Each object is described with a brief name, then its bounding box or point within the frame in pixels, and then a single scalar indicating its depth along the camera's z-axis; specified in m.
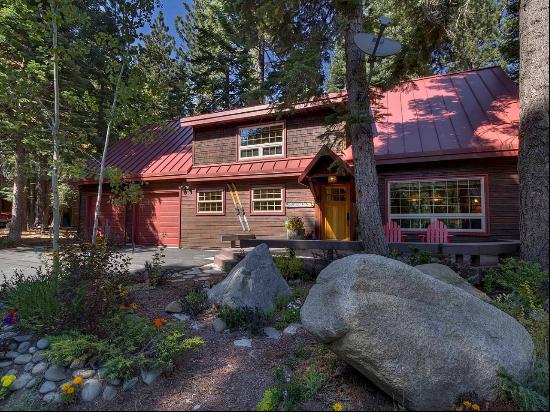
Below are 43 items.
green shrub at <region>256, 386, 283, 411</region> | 2.71
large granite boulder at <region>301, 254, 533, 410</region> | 2.64
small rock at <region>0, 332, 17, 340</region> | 3.92
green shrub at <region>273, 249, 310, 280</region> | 7.10
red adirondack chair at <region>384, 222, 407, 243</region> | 9.62
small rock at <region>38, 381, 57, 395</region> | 3.16
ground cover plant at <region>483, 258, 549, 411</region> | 2.58
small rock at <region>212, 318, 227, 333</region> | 4.53
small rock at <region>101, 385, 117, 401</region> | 3.05
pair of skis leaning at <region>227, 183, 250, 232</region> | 12.79
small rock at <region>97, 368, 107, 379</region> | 3.22
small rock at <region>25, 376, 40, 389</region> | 3.23
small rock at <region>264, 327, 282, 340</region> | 4.33
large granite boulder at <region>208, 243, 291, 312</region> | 5.05
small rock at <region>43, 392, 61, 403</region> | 3.00
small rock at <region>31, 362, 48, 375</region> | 3.39
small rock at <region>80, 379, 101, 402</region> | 3.03
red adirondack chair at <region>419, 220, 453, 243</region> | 8.85
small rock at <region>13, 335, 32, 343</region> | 3.89
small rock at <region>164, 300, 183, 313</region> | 5.07
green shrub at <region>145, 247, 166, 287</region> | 6.52
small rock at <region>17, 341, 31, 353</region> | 3.76
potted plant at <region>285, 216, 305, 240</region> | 10.76
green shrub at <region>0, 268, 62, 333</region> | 3.96
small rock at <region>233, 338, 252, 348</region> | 4.08
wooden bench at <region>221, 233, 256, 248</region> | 9.64
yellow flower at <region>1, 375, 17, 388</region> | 3.08
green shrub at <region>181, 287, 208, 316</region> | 5.06
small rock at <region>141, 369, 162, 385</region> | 3.23
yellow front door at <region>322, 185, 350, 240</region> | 11.43
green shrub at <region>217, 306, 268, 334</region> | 4.50
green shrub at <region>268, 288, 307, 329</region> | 4.68
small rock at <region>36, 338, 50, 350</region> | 3.73
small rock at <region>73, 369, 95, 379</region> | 3.27
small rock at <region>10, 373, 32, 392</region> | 3.23
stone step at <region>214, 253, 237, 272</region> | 7.94
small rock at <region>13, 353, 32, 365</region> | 3.58
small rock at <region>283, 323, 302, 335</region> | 4.41
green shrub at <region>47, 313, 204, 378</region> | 3.25
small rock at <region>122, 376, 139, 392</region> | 3.15
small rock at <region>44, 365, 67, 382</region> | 3.28
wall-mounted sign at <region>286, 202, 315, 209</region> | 11.57
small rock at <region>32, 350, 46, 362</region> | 3.55
